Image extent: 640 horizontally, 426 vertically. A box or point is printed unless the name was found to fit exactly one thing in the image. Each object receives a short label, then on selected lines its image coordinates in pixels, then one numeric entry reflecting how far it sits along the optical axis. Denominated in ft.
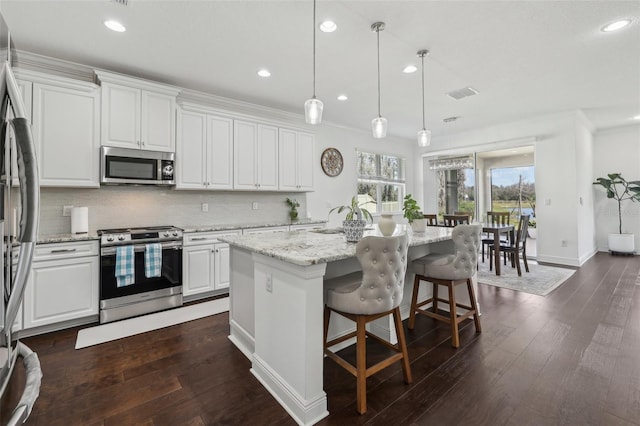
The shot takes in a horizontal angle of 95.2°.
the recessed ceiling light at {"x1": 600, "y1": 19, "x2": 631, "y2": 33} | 8.36
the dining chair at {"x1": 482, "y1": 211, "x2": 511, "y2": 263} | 17.13
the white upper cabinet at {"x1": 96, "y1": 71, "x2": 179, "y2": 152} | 10.34
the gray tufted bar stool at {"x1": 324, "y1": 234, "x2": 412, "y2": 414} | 5.66
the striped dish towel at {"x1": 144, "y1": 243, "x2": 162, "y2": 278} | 10.16
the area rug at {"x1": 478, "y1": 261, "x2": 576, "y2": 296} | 13.04
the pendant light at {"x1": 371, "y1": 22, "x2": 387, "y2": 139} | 9.37
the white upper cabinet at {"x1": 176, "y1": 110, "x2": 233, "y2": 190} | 12.12
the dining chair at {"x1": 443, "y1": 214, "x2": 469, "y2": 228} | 16.15
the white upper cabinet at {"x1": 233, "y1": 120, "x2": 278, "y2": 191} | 13.61
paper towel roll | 10.16
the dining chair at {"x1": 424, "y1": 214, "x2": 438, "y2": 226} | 18.95
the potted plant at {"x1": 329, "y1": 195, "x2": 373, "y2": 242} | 7.36
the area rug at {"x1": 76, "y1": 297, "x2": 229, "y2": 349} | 8.72
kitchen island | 5.39
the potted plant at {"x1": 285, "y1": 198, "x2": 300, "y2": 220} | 16.44
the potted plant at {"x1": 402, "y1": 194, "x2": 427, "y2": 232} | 9.56
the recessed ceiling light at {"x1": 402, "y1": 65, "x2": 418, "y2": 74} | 10.94
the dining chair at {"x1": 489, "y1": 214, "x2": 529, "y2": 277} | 15.05
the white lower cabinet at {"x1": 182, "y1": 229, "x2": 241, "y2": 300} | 11.46
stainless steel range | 9.63
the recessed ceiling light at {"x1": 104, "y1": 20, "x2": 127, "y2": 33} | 8.13
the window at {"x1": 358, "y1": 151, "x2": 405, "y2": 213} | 21.03
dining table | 14.94
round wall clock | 18.45
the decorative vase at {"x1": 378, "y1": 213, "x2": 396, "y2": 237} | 7.29
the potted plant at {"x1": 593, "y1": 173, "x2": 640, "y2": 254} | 19.72
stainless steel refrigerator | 2.28
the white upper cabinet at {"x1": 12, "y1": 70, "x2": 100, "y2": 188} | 9.16
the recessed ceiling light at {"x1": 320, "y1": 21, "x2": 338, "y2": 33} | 8.25
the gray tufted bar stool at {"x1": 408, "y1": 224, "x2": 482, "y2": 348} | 8.16
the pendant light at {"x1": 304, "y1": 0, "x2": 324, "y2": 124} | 7.76
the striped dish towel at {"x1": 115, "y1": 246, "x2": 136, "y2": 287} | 9.61
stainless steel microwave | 10.31
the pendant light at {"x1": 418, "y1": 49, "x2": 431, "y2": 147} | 10.78
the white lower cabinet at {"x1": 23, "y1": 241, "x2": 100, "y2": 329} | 8.63
